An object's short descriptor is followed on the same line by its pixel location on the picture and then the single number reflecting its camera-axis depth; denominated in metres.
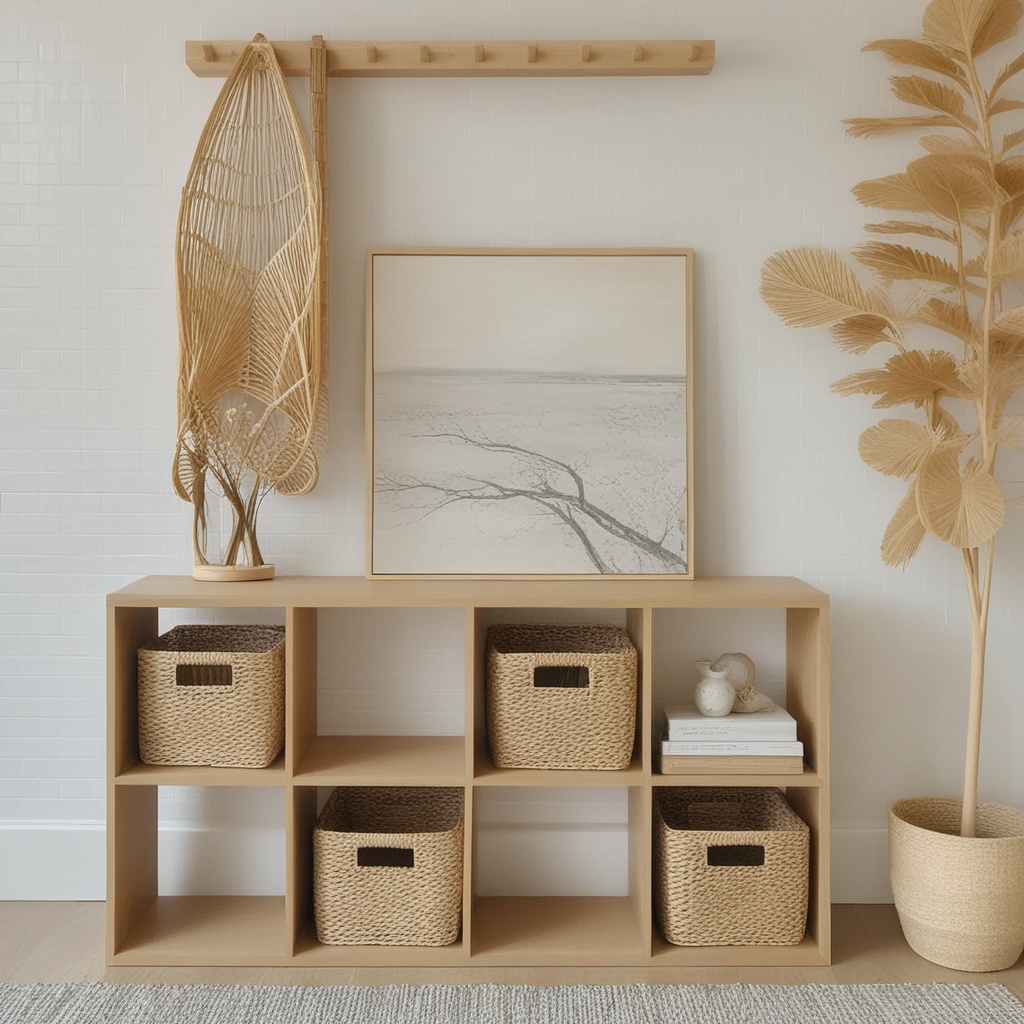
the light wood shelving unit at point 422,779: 2.15
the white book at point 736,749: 2.19
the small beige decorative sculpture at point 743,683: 2.30
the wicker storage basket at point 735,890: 2.18
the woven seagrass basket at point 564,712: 2.18
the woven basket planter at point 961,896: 2.12
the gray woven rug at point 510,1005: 1.96
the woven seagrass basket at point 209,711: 2.17
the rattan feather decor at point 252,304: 2.32
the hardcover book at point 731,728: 2.19
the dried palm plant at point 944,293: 2.08
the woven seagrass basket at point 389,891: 2.17
